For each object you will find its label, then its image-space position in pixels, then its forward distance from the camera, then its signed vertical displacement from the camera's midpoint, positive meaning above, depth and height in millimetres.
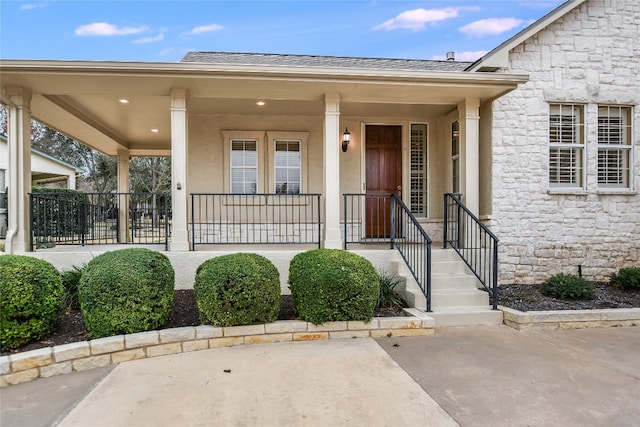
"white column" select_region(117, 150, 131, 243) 9312 +807
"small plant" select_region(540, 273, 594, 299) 5234 -1175
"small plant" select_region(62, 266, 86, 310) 4301 -908
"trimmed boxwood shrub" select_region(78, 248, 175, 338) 3416 -795
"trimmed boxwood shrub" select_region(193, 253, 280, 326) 3678 -838
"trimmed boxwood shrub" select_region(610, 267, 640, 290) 5730 -1149
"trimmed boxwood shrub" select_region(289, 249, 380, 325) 3891 -859
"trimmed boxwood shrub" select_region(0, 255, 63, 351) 3162 -773
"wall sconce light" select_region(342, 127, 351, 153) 7043 +1343
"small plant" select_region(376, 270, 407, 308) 4742 -1140
